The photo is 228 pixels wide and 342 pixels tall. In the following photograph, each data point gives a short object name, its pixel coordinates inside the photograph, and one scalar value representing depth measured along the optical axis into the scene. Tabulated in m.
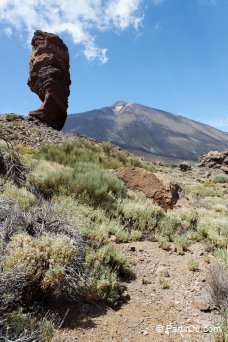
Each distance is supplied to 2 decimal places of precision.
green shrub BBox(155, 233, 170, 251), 7.79
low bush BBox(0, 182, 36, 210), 7.18
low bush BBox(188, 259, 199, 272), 6.78
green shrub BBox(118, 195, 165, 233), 8.82
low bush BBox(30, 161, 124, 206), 9.60
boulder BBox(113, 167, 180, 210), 11.42
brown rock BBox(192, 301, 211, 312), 5.36
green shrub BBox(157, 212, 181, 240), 8.66
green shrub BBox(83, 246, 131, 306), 5.21
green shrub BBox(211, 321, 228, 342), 4.19
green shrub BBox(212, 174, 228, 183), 27.53
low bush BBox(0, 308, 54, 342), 3.71
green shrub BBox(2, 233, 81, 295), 4.72
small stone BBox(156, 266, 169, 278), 6.45
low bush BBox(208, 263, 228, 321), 5.31
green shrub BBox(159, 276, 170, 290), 6.02
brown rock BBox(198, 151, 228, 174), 37.28
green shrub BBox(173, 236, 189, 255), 7.73
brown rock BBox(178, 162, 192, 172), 37.19
